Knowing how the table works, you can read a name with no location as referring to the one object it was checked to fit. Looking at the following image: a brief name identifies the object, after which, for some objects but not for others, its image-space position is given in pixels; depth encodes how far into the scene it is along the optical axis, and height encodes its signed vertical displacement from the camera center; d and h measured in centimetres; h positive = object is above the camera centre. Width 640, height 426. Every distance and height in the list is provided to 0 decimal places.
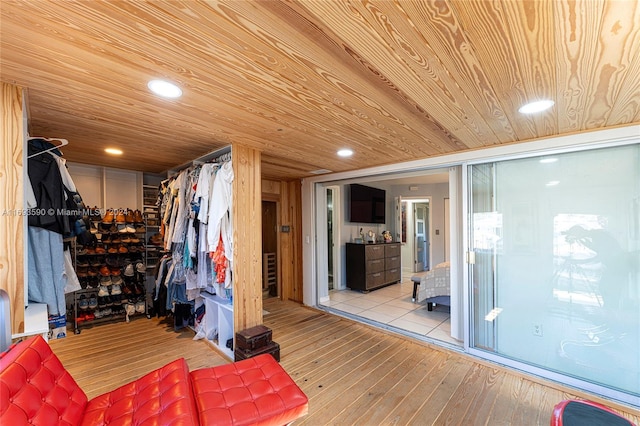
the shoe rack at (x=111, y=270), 360 -75
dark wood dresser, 546 -113
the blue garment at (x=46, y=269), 179 -35
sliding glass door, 219 -49
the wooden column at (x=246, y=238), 270 -24
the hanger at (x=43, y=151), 182 +49
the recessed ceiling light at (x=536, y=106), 175 +72
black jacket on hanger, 182 +21
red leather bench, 108 -97
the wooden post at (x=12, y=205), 143 +8
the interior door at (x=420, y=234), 744 -61
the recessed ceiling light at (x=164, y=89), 149 +75
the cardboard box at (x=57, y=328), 268 -127
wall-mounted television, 591 +21
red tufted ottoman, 139 -104
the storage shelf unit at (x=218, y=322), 289 -124
